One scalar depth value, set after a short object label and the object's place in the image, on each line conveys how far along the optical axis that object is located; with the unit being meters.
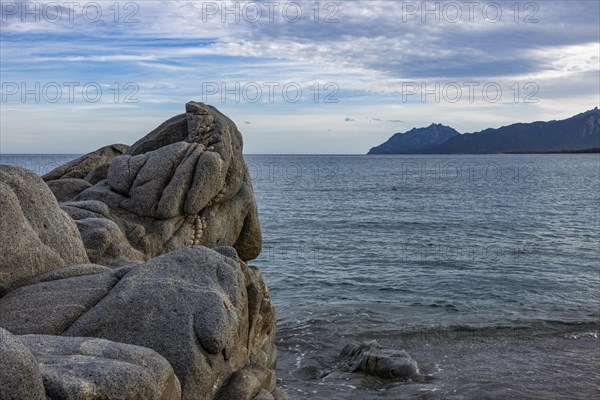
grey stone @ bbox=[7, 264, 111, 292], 12.62
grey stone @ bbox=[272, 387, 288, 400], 12.37
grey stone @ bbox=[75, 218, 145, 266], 15.88
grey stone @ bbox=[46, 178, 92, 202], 22.05
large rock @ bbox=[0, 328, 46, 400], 6.50
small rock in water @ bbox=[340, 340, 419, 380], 17.33
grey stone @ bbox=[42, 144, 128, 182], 24.70
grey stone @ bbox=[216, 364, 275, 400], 10.80
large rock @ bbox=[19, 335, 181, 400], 7.38
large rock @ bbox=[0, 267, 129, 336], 10.82
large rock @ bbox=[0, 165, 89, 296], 12.57
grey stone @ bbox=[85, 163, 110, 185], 23.42
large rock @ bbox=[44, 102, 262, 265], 20.11
